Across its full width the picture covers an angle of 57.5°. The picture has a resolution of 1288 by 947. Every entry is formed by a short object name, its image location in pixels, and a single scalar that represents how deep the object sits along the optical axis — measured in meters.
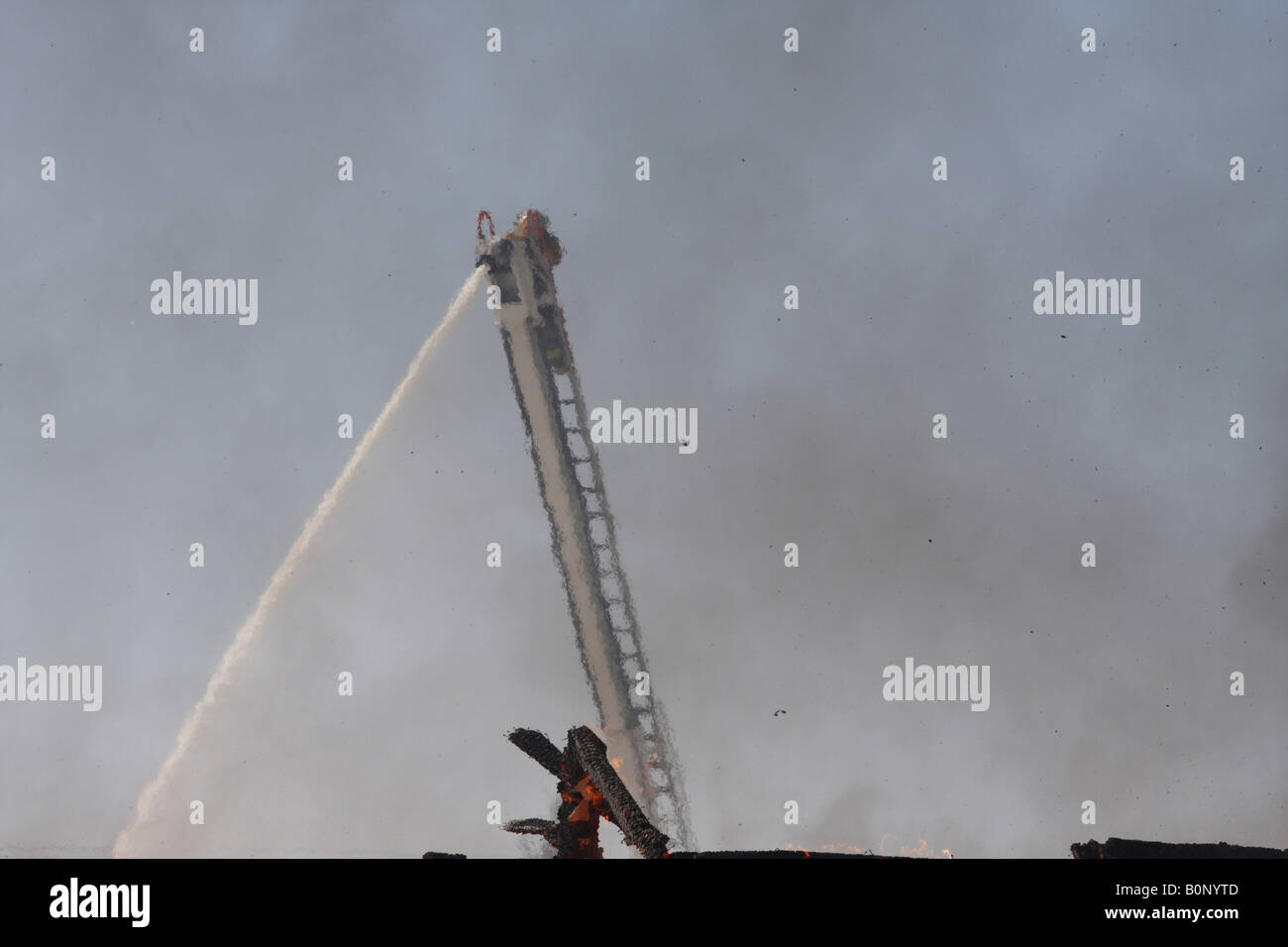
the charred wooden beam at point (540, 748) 32.53
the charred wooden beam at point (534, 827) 31.19
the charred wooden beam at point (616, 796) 27.64
